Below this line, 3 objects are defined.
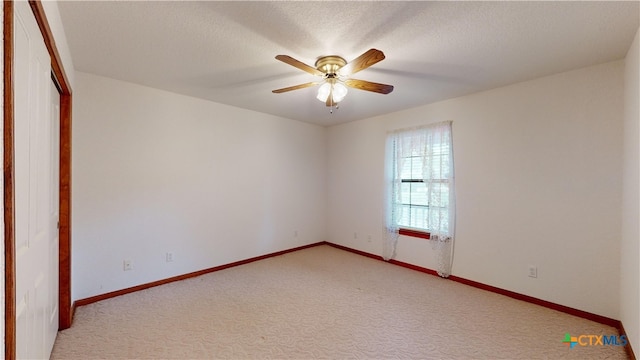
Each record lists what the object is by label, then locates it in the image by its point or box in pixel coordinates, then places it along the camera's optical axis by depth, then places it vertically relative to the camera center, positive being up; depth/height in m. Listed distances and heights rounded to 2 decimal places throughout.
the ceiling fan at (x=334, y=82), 2.34 +0.83
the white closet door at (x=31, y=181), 1.16 -0.03
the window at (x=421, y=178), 3.63 +0.01
